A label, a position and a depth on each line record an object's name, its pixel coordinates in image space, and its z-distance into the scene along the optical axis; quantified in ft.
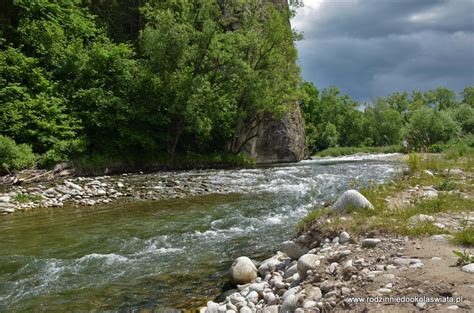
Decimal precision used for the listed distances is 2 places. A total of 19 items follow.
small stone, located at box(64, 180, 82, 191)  47.14
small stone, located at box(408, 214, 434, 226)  16.70
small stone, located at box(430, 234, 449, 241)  14.55
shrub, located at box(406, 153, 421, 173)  32.48
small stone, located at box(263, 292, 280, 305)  13.75
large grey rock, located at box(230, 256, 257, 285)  17.34
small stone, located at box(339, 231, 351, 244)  16.28
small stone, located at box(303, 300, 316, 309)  11.20
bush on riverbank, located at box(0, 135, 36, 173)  50.47
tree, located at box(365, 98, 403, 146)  253.03
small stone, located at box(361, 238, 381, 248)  14.92
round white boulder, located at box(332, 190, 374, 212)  19.34
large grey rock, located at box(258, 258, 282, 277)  17.70
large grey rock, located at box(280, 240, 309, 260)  17.83
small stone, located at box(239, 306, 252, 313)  13.61
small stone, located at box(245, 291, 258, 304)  14.70
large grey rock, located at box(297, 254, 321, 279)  14.30
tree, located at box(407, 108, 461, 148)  151.54
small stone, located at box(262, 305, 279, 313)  12.78
